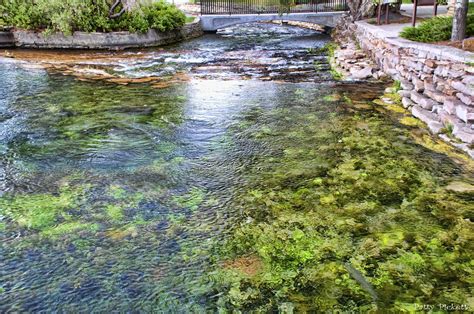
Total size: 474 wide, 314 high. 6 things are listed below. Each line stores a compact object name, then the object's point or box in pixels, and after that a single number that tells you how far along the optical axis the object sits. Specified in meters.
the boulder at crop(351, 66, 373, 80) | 10.86
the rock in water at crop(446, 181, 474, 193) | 5.07
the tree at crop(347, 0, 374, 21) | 17.31
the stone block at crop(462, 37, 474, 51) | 7.88
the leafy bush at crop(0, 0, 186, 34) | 16.59
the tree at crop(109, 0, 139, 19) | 17.58
